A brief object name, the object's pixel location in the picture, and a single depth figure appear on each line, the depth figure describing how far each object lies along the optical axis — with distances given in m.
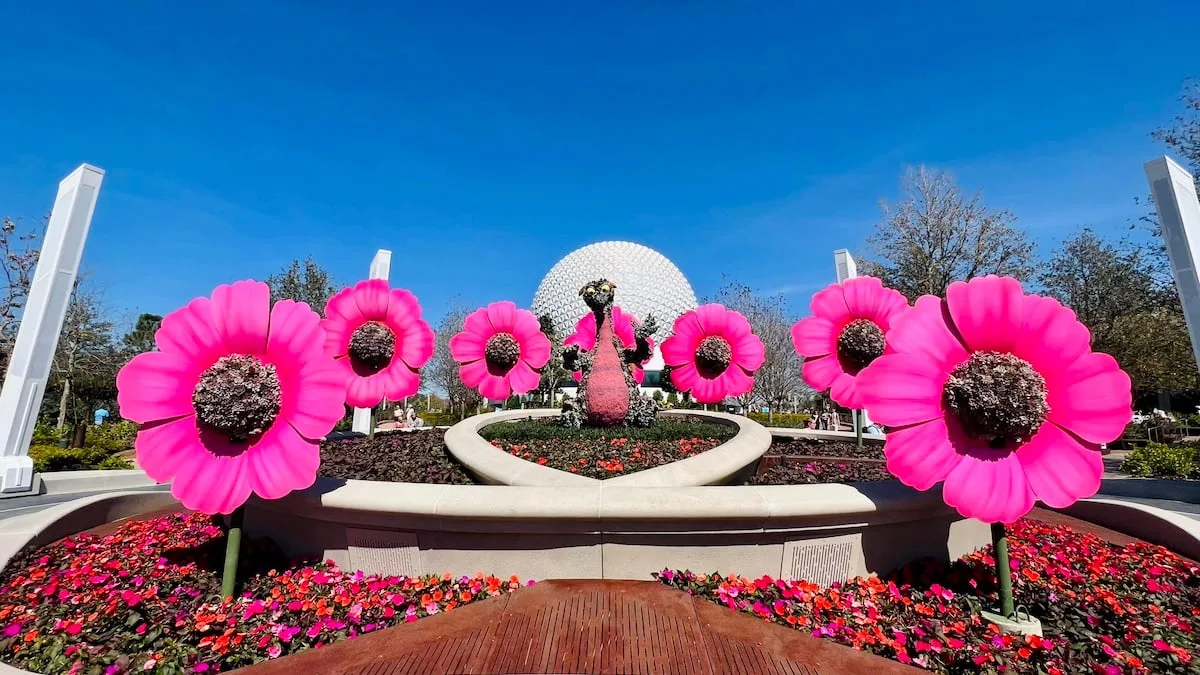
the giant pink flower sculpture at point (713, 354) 7.52
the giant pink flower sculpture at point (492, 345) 7.61
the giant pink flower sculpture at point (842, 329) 5.64
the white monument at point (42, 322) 8.66
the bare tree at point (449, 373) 33.41
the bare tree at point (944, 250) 23.50
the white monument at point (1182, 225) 7.77
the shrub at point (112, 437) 14.00
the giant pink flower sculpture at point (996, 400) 3.16
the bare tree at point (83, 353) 21.25
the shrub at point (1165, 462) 10.03
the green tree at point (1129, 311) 20.86
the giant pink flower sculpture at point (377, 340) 6.31
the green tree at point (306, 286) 23.52
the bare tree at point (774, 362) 30.59
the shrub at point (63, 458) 10.96
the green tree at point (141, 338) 33.25
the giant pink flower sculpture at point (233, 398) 3.44
